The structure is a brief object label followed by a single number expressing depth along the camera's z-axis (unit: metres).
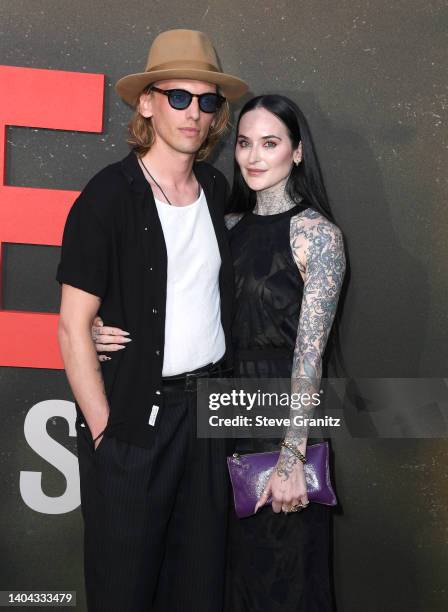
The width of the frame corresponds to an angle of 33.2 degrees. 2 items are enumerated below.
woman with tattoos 2.46
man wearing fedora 2.27
